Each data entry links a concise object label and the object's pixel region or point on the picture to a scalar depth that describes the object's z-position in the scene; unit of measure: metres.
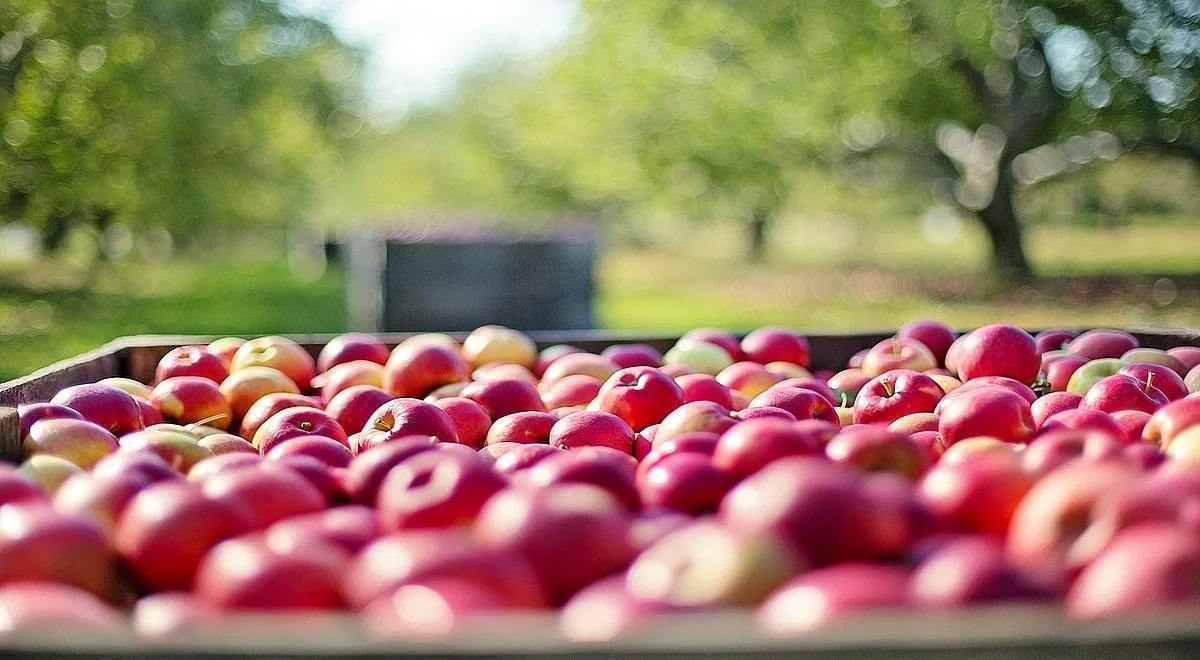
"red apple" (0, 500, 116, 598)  1.36
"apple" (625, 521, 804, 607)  1.25
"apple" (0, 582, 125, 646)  1.12
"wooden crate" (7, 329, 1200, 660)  1.02
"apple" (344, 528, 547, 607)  1.27
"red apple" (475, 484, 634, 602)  1.36
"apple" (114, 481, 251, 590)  1.45
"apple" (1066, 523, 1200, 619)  1.15
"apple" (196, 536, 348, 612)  1.28
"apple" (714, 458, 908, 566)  1.32
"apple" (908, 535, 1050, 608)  1.18
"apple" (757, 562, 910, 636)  1.16
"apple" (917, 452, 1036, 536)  1.48
